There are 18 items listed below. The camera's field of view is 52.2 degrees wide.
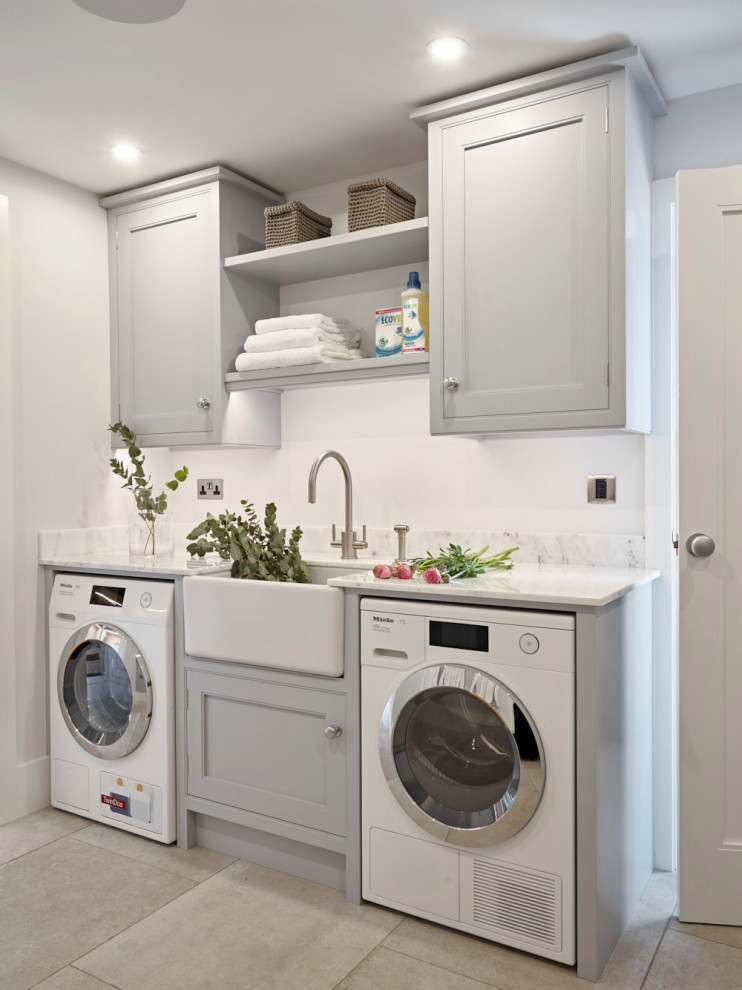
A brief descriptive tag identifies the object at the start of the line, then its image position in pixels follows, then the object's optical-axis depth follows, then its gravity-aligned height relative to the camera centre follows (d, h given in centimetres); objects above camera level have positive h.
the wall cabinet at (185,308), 278 +68
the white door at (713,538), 201 -15
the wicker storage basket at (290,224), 268 +93
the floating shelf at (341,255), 246 +80
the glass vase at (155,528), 283 -16
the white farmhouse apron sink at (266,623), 214 -41
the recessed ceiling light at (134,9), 180 +115
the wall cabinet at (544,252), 204 +66
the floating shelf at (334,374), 242 +38
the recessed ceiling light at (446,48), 198 +115
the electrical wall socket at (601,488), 239 -2
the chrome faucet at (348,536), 264 -18
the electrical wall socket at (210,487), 316 -1
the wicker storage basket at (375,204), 248 +93
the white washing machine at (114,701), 248 -74
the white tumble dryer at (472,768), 181 -72
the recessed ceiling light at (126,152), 262 +117
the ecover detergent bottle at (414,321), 246 +53
